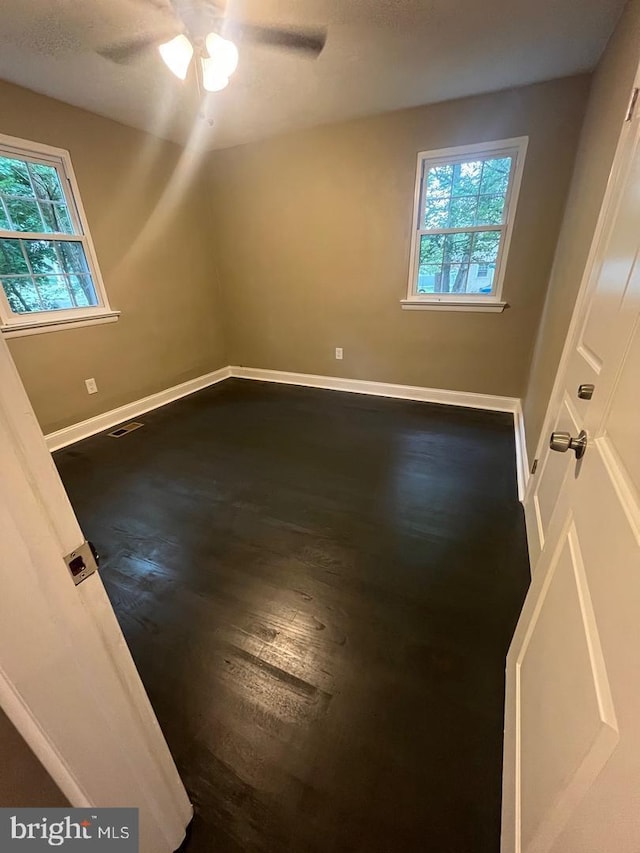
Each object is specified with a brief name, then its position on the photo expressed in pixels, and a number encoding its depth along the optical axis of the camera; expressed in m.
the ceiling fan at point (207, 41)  1.64
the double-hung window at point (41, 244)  2.43
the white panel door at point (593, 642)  0.45
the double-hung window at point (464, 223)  2.73
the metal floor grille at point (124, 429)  3.09
